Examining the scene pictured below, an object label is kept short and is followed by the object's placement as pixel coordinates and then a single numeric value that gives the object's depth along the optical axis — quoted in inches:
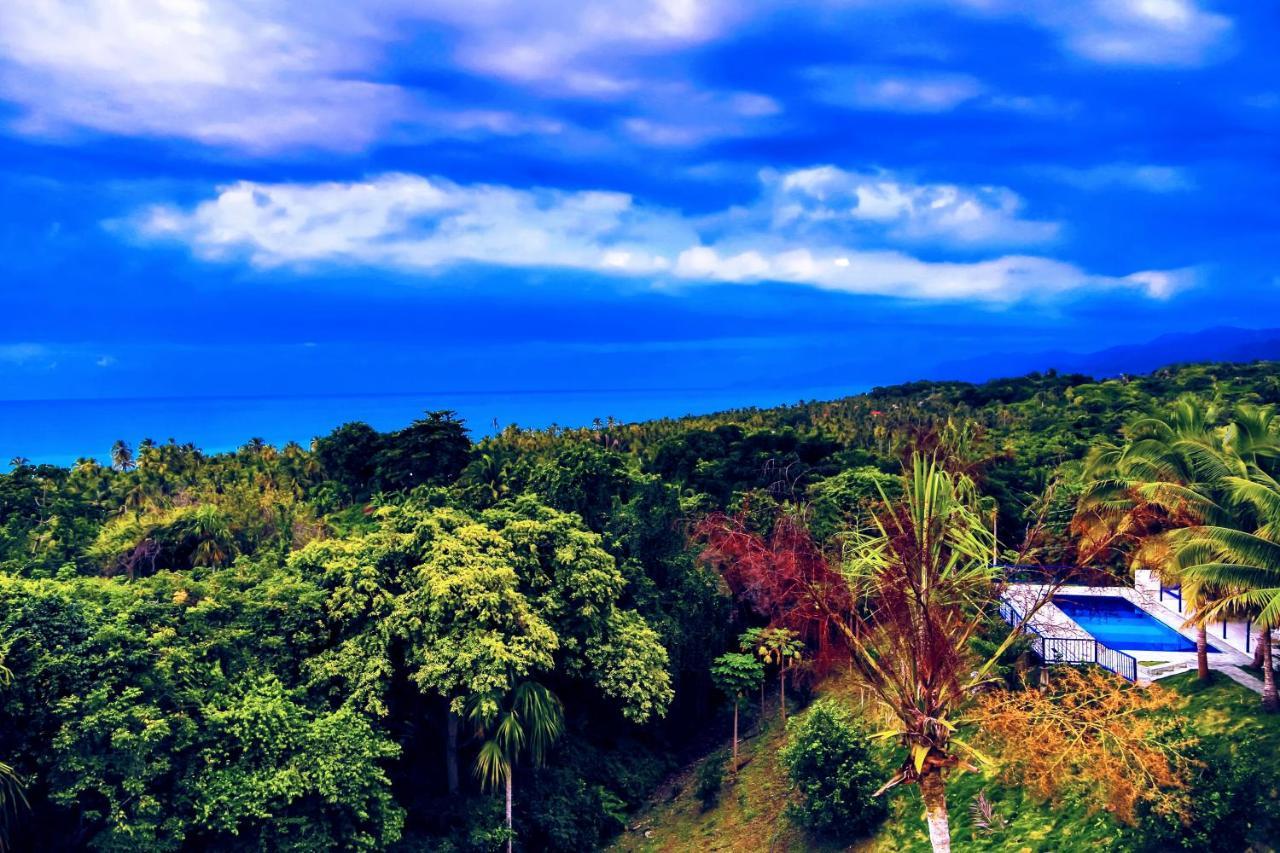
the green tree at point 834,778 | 719.1
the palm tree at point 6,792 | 590.6
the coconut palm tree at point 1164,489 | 687.7
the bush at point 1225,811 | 537.0
